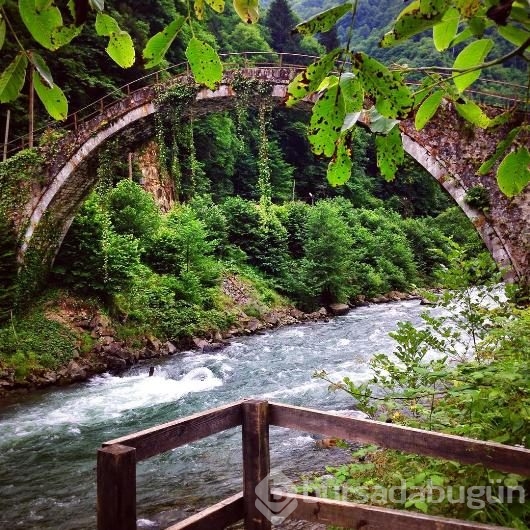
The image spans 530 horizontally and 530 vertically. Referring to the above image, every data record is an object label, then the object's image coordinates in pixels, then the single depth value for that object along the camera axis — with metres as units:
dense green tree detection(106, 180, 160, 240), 16.12
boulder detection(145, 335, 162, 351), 13.64
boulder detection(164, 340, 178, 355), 13.83
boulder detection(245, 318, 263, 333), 17.16
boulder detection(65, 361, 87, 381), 11.07
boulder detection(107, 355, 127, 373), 12.04
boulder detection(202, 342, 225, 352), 14.21
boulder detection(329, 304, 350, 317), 21.11
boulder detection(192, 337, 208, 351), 14.55
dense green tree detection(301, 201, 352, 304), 22.20
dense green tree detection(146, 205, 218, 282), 17.28
